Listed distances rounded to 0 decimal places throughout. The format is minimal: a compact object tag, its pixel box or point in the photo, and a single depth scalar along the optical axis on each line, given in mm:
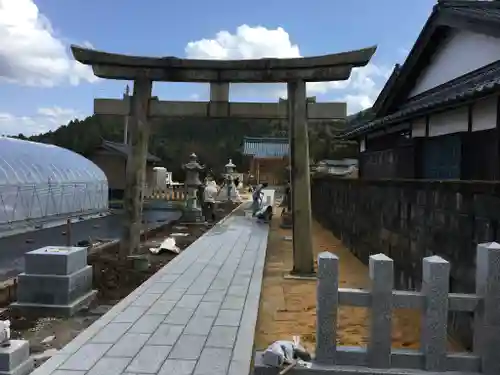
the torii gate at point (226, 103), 8495
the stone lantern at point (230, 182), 29153
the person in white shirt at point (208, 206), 20492
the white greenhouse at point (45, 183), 16891
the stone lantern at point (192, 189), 19688
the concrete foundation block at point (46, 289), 6406
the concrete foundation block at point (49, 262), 6465
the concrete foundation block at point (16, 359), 3713
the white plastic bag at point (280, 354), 3473
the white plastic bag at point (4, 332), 3816
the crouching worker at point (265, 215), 18109
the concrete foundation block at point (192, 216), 19531
